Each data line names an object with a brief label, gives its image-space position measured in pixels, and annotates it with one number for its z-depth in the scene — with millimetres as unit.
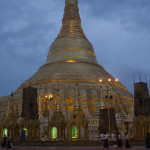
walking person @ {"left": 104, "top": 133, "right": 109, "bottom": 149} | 14516
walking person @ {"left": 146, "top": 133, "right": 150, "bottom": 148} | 14953
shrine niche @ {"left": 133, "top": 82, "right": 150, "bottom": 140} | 23359
